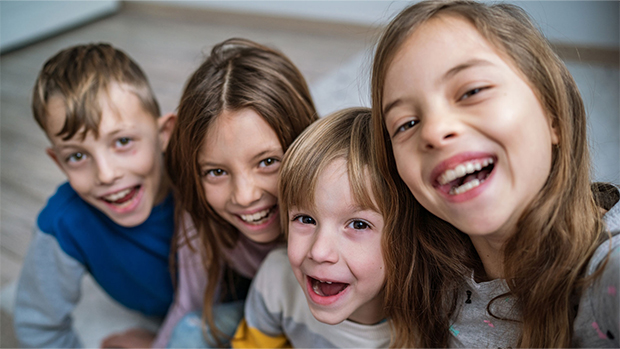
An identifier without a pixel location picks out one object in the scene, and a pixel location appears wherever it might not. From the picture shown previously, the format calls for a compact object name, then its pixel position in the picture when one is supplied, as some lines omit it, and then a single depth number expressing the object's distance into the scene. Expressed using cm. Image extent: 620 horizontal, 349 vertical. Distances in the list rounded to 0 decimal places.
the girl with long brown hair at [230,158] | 108
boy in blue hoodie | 124
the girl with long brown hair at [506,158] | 74
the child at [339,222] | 91
